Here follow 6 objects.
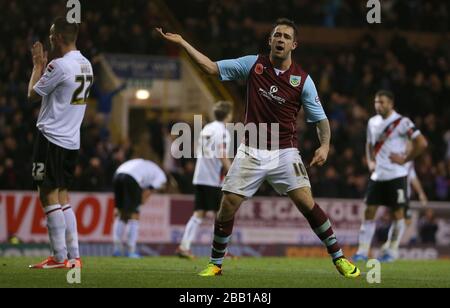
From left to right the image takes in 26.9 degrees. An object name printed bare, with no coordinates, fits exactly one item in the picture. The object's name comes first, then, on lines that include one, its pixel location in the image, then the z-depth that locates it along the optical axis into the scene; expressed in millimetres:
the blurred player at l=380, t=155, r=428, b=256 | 15977
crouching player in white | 16656
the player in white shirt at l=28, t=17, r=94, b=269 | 10484
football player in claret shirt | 9891
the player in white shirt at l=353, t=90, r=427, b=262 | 15555
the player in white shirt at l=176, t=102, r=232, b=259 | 15594
